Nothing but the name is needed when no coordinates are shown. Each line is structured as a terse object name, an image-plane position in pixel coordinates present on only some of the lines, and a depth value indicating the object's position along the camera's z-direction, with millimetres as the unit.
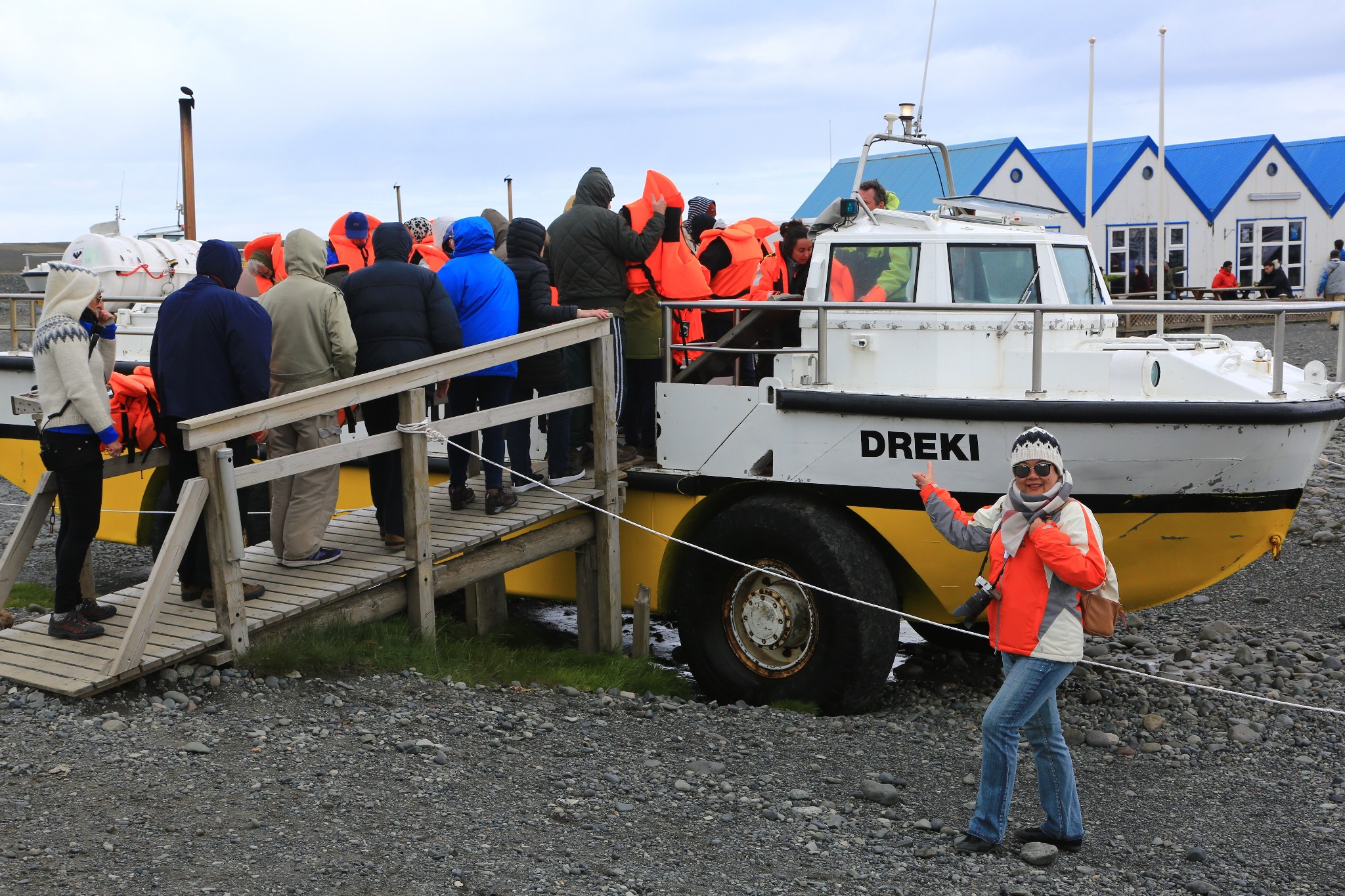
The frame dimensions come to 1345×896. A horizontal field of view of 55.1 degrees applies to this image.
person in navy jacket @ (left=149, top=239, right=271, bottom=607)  5633
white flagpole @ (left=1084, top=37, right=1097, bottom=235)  16078
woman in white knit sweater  5207
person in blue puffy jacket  6816
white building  28734
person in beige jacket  6078
